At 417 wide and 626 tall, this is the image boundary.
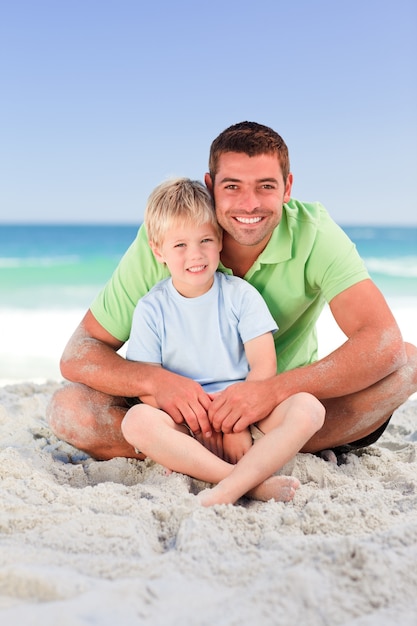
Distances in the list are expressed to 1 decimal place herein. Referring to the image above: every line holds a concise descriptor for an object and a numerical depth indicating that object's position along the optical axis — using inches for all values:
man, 104.0
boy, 99.3
